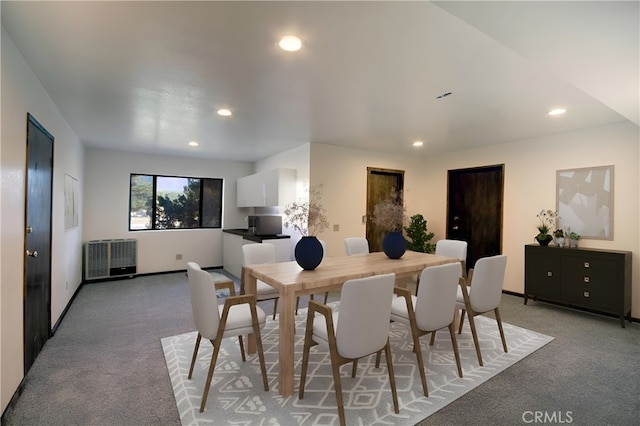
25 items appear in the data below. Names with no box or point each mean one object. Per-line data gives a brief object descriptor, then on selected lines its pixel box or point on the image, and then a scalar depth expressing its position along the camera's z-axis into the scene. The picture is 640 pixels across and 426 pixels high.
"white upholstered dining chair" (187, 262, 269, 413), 2.02
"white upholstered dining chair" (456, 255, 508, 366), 2.57
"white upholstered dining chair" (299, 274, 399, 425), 1.77
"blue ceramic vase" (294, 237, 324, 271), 2.60
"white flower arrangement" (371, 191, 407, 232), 3.20
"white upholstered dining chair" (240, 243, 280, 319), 3.10
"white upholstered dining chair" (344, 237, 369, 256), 3.97
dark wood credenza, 3.53
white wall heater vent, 5.30
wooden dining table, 2.13
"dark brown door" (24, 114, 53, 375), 2.34
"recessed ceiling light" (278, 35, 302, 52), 1.95
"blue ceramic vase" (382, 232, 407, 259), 3.23
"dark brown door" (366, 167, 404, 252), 5.57
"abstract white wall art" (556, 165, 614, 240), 3.88
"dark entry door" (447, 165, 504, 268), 5.05
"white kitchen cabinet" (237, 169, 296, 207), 5.12
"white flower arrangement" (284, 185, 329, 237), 2.79
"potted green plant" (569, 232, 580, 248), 4.07
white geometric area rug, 1.92
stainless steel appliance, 5.23
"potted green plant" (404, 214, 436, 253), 5.61
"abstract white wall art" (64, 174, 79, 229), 3.77
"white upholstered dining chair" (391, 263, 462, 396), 2.16
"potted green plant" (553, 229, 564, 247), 4.11
